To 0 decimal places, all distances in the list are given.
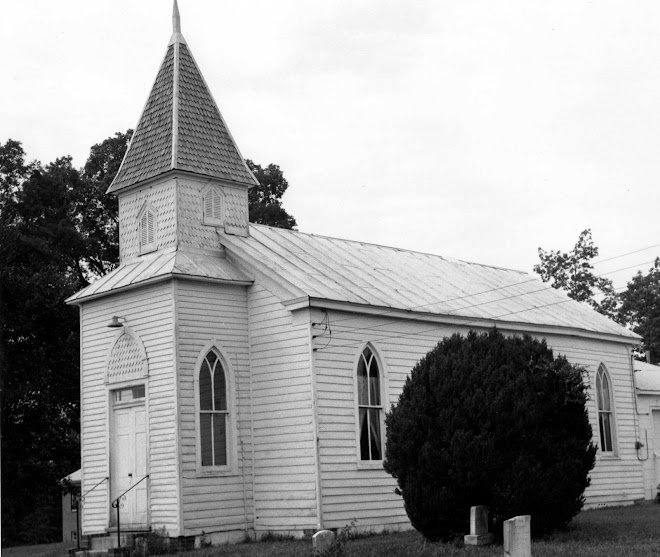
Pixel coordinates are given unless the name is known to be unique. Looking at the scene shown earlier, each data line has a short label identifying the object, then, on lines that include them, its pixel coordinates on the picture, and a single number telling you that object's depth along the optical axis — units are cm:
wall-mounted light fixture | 2409
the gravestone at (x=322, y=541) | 1611
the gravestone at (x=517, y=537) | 1383
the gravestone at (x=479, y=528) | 1802
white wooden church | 2300
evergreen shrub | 1850
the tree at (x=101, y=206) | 4056
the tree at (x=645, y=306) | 6109
